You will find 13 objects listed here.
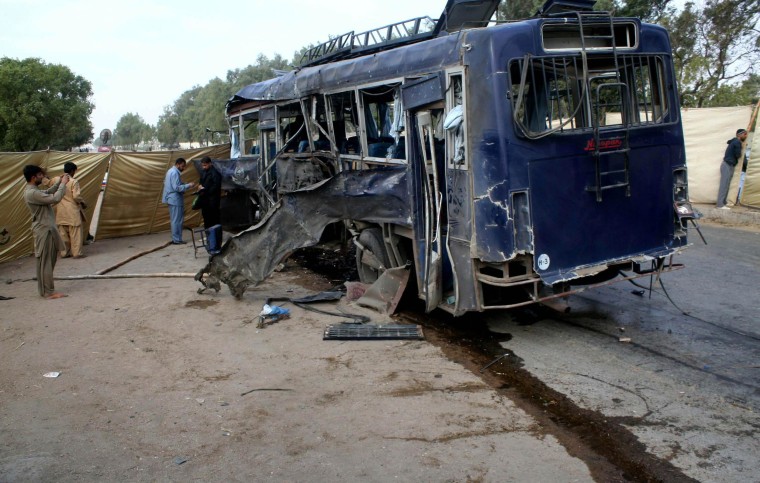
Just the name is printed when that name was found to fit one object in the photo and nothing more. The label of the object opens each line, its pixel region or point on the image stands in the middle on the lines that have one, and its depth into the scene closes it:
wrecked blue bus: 5.27
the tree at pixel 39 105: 35.78
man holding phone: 7.89
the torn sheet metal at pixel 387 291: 6.88
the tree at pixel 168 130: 73.94
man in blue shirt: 12.25
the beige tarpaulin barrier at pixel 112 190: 10.50
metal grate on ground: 6.21
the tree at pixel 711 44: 18.70
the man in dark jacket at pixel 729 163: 13.16
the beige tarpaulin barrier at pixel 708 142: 14.22
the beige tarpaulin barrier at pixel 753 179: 13.07
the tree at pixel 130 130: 89.12
